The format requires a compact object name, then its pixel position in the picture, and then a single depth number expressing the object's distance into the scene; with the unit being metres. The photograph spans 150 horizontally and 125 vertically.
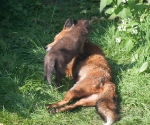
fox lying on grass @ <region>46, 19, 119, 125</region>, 11.19
